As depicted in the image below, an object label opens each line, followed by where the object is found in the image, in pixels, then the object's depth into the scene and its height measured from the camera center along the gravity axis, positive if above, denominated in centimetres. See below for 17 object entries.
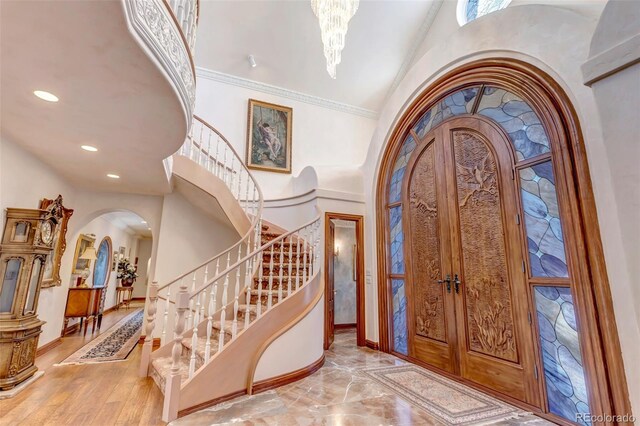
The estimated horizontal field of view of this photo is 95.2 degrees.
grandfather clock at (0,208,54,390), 290 -28
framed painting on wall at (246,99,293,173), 624 +276
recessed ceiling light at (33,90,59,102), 220 +126
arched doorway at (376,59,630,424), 217 +15
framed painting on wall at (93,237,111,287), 753 -5
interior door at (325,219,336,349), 443 -44
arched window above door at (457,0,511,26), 456 +433
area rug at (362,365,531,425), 236 -120
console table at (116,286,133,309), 935 -112
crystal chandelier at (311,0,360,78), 403 +340
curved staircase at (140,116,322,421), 242 -60
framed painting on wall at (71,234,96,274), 615 +29
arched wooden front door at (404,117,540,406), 270 +6
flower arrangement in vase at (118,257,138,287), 936 -33
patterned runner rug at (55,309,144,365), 393 -128
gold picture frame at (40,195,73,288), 423 +7
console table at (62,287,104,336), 537 -76
